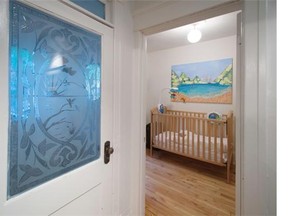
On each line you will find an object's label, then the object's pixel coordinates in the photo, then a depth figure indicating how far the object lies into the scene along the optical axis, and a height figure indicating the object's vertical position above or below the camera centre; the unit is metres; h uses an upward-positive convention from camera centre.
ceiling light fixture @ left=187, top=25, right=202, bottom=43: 2.16 +1.08
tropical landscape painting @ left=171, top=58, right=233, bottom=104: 2.80 +0.56
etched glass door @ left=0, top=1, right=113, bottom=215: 0.67 +0.02
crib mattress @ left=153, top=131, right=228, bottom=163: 2.36 -0.63
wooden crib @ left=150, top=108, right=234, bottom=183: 2.32 -0.51
